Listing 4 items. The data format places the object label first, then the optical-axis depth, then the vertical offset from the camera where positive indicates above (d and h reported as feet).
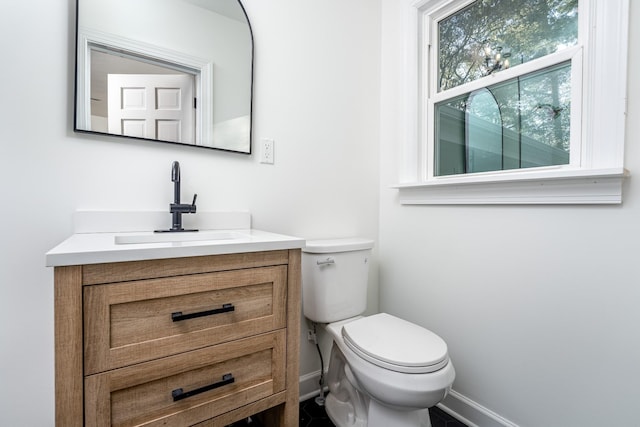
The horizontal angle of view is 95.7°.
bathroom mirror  3.34 +1.80
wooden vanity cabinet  2.11 -1.13
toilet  3.14 -1.65
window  3.20 +1.56
